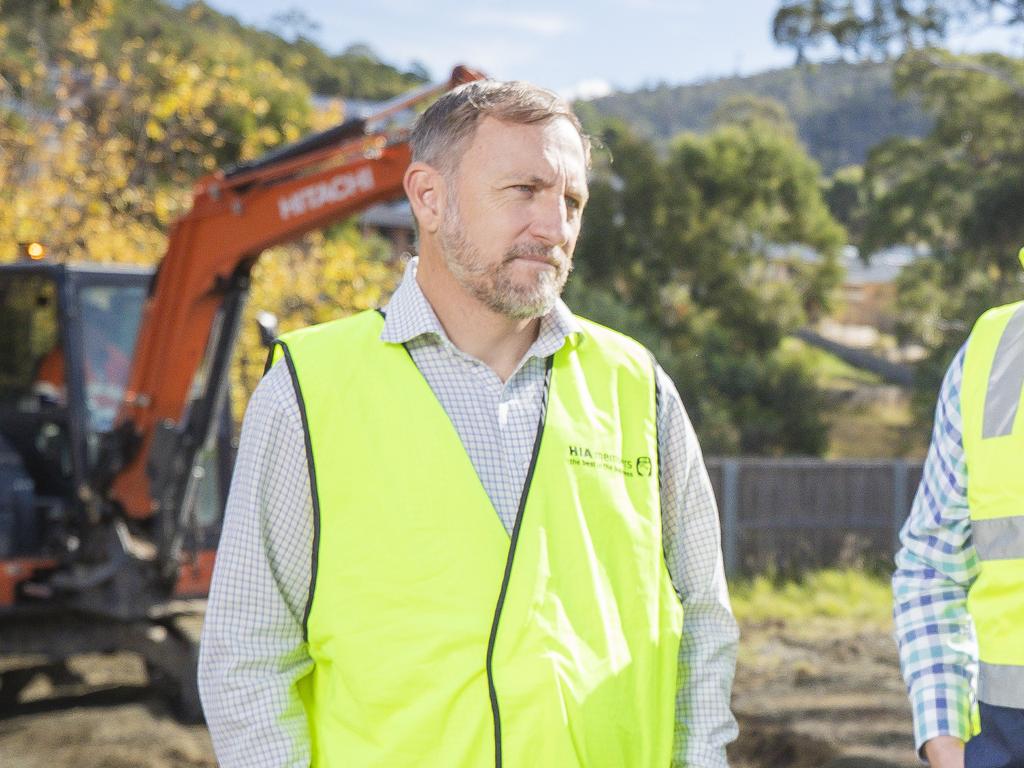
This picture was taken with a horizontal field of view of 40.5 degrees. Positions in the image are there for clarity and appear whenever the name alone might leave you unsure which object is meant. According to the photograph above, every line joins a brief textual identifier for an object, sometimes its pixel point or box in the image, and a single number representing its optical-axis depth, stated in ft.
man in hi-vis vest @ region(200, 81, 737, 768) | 6.81
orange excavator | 24.04
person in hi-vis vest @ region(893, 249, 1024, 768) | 7.22
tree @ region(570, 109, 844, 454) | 86.02
